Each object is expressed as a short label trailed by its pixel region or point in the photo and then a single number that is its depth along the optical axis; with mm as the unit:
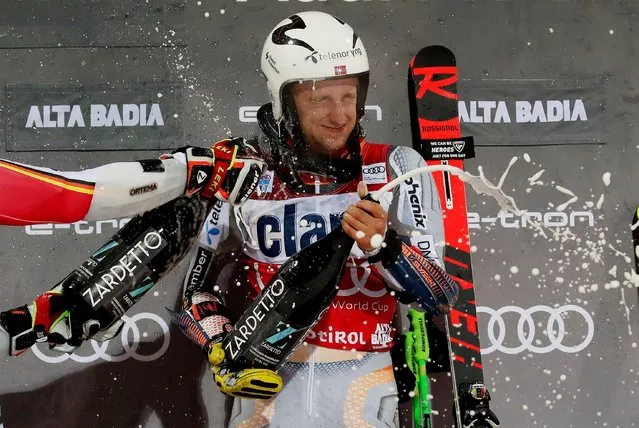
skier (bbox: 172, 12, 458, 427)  4598
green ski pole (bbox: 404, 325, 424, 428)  4797
